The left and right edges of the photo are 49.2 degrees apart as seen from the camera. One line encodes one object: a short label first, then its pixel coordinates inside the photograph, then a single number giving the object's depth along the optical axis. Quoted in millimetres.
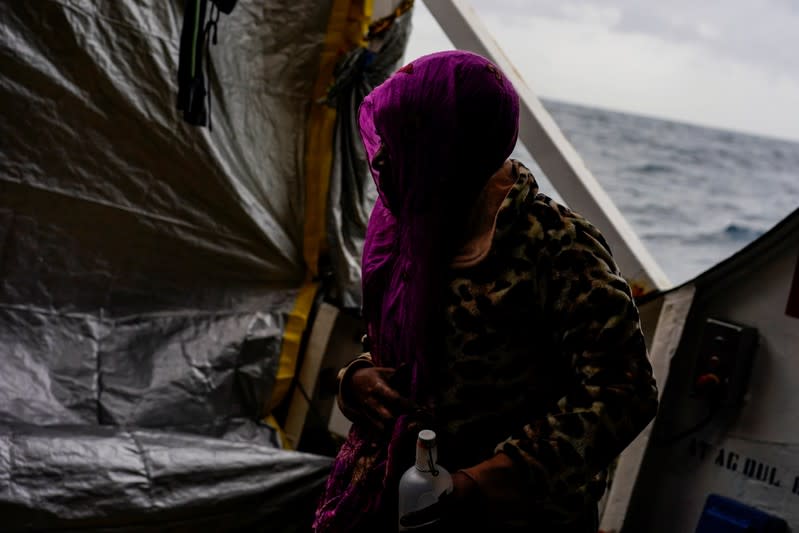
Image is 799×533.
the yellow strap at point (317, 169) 2393
